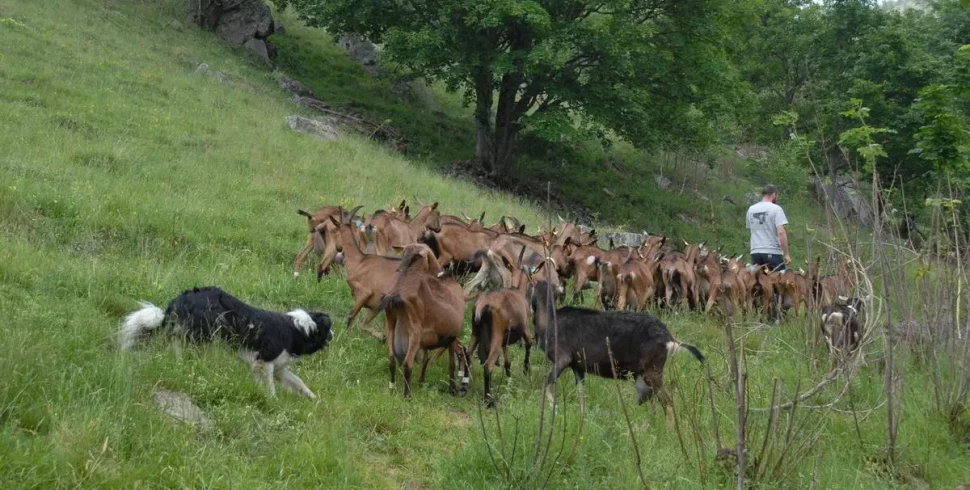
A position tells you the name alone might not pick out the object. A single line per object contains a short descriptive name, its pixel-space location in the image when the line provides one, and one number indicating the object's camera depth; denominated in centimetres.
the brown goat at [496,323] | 768
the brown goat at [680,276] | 1255
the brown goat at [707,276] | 1295
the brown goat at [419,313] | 723
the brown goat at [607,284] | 1166
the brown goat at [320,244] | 1033
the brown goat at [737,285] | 1288
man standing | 1305
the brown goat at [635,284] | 1145
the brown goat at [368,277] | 831
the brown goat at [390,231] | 1103
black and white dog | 658
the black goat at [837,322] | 928
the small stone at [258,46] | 3186
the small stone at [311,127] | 2120
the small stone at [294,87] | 2835
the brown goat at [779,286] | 1361
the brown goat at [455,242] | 1120
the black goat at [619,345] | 737
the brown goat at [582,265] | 1181
